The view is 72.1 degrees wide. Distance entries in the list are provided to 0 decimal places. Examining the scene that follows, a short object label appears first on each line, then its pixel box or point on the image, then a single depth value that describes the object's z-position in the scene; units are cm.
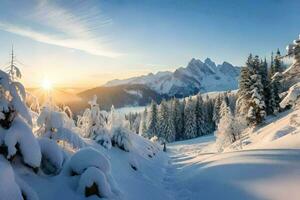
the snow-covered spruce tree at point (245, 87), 2919
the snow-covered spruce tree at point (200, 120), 5444
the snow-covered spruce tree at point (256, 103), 2801
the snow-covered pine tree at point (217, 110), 5555
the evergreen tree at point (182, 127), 5462
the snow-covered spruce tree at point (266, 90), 3297
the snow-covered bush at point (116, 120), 1209
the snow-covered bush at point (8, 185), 380
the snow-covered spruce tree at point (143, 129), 5072
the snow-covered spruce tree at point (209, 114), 5638
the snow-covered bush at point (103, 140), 990
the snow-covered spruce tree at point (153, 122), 5109
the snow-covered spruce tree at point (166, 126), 5131
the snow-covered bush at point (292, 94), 964
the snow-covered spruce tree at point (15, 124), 455
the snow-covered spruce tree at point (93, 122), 1100
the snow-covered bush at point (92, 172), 511
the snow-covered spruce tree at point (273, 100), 3349
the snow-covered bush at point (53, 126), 618
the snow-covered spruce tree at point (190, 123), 5300
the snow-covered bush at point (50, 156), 533
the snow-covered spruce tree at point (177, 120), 5473
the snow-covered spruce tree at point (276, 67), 3812
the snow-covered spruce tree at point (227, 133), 2844
